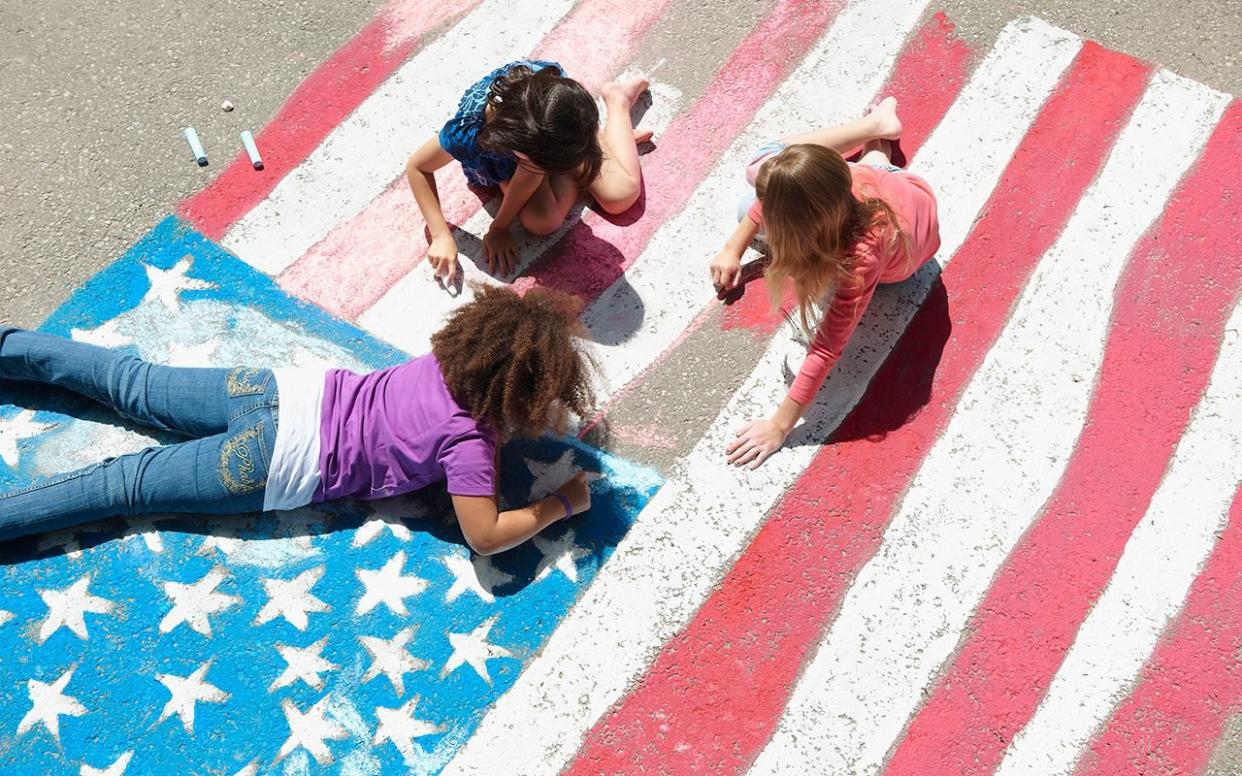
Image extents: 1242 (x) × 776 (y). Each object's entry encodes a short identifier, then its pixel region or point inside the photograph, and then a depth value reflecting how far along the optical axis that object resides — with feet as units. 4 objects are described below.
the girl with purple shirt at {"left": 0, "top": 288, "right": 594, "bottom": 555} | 9.58
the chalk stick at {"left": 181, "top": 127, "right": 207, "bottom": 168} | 12.82
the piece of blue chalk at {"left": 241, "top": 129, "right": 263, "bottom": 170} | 12.79
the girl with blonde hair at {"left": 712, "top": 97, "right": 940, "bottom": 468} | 9.33
